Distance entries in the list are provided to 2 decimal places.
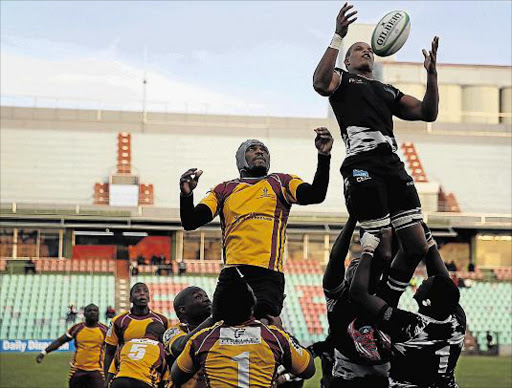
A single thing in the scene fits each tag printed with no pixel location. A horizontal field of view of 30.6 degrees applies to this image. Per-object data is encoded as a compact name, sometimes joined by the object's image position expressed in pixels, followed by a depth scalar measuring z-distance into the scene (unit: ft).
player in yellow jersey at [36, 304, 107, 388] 57.31
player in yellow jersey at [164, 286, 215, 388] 25.70
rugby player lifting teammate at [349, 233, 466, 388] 21.17
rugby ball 25.59
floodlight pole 180.14
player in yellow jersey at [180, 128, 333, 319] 24.70
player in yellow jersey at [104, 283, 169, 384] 40.34
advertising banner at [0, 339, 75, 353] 121.60
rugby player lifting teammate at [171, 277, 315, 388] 20.65
